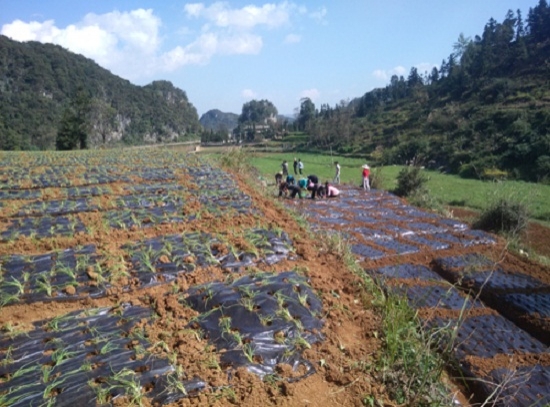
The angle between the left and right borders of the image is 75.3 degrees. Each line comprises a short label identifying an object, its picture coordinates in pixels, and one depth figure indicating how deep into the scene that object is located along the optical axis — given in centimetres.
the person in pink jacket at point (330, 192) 1234
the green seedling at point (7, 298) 349
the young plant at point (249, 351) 276
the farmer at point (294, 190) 1186
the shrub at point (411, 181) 1402
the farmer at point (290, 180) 1243
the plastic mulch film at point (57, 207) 679
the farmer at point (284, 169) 1753
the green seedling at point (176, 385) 239
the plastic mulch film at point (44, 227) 549
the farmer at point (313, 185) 1198
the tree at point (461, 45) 6303
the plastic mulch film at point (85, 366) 233
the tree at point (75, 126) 3566
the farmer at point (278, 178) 1432
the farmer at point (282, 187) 1191
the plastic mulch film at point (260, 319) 281
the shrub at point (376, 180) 1647
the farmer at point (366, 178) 1468
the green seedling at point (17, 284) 368
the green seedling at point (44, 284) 371
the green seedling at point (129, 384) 230
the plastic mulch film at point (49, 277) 368
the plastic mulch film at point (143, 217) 611
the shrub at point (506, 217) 984
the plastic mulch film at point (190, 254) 424
